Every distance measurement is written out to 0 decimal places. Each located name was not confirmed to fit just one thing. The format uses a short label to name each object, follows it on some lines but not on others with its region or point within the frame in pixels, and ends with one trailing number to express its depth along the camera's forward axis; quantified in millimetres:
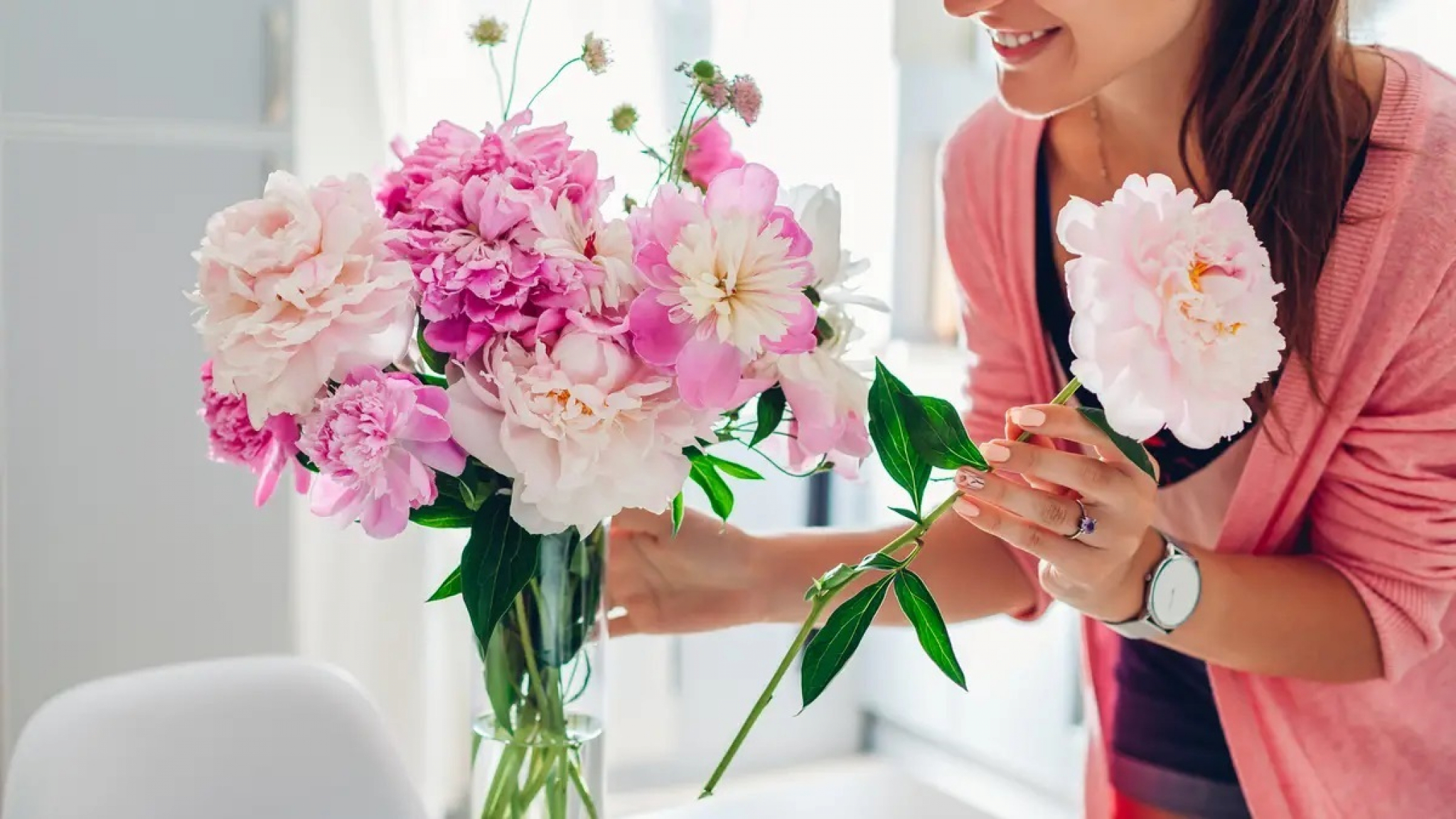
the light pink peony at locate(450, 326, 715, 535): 602
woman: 943
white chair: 899
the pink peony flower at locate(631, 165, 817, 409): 602
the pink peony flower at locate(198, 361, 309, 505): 652
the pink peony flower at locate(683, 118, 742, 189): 753
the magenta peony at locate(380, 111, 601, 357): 611
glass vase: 699
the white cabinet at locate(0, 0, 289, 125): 1545
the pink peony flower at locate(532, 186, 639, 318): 615
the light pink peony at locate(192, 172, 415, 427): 598
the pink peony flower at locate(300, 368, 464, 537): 589
